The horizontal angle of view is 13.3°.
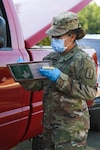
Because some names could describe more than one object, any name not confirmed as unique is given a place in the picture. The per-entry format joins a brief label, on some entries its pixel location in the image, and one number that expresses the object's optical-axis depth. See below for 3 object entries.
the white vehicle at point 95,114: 5.98
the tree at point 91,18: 31.78
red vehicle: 3.53
